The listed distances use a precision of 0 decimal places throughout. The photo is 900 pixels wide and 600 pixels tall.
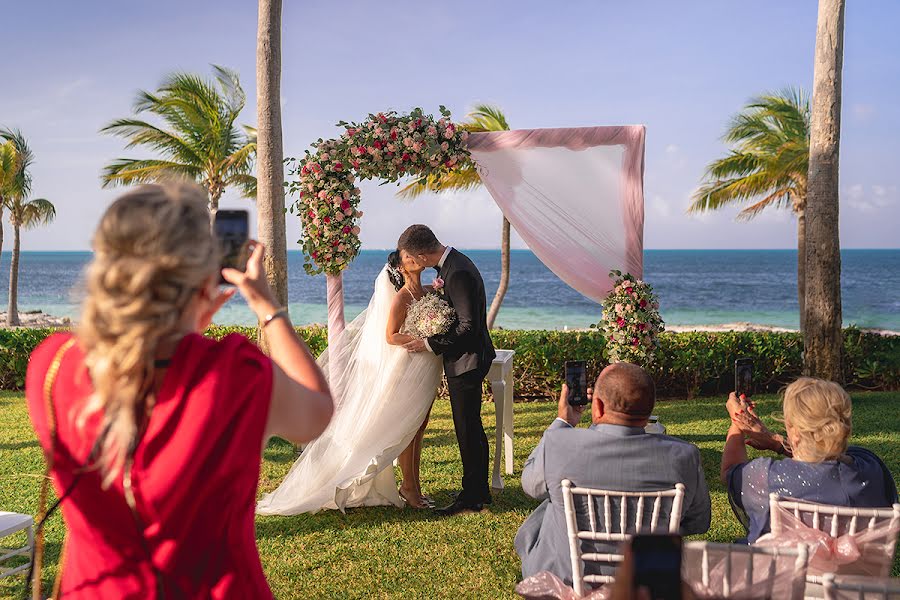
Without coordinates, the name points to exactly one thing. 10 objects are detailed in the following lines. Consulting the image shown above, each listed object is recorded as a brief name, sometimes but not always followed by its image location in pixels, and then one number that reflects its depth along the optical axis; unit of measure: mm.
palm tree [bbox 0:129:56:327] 21438
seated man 3105
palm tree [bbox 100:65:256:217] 16875
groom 5523
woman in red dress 1345
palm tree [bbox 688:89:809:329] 15359
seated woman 3049
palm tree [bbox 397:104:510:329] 14086
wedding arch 6508
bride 5719
